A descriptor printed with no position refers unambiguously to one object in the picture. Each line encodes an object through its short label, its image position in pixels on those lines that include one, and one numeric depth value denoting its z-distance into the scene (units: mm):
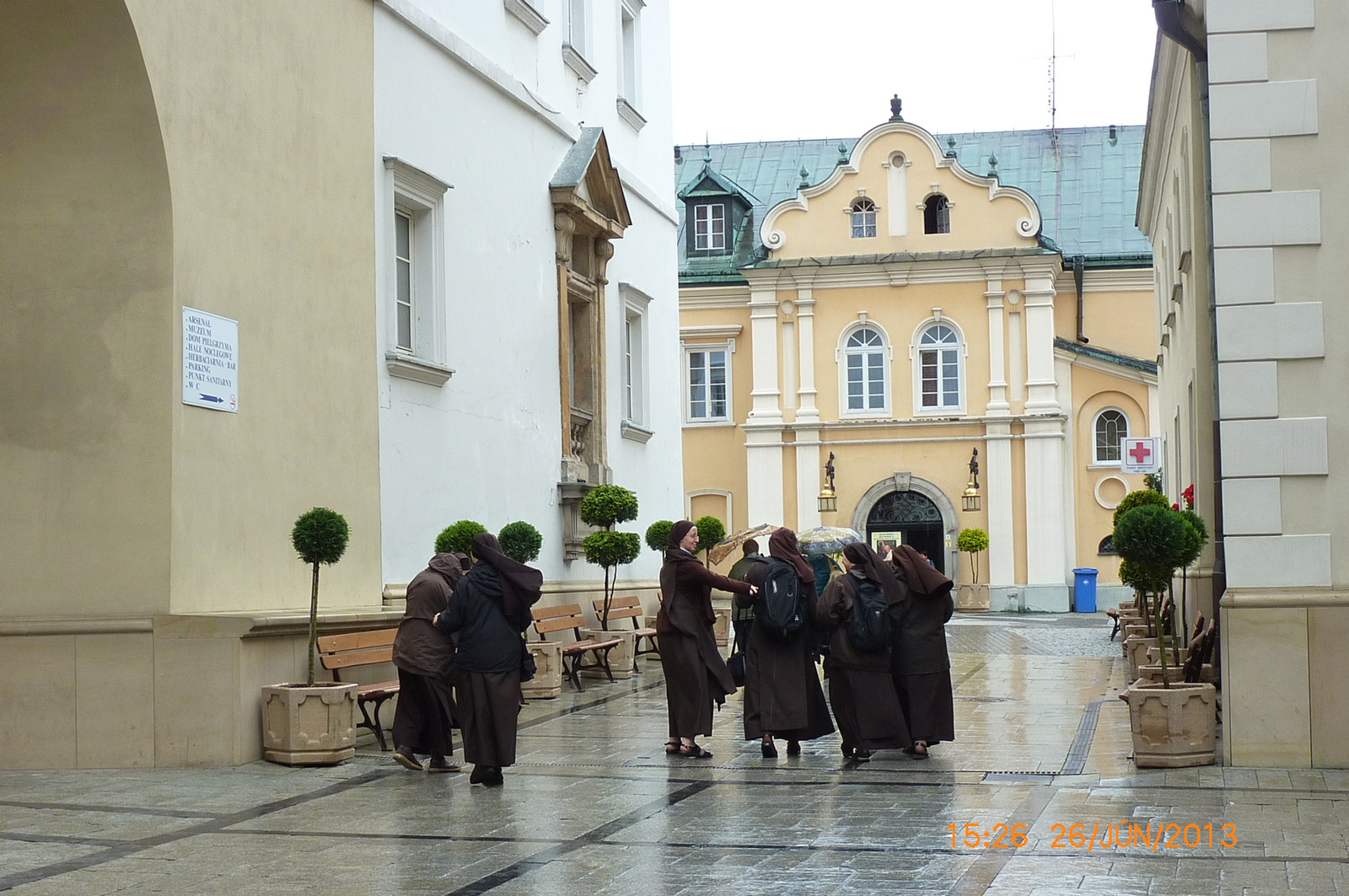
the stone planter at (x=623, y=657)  19047
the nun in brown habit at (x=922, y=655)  11492
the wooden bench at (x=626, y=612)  19769
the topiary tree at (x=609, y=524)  19016
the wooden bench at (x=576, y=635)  17531
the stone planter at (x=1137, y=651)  16891
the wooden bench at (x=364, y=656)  12180
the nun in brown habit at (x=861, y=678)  11398
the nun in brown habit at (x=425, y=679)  11188
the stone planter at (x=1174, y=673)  12742
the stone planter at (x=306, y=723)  11422
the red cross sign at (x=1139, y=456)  24328
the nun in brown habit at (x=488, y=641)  10484
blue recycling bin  37656
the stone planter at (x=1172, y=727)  10508
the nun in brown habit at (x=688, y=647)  11797
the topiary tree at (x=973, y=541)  37625
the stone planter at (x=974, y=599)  37906
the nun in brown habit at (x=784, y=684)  11555
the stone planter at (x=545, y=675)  16344
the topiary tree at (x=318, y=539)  11586
